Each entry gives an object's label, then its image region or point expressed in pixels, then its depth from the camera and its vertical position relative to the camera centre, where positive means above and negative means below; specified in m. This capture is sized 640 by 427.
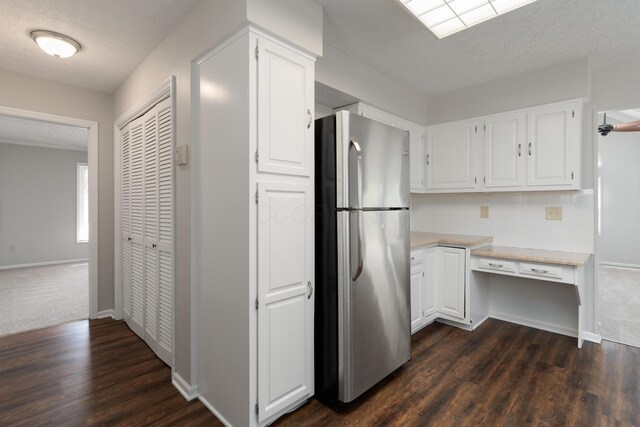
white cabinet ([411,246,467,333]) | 2.89 -0.72
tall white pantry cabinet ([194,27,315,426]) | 1.62 -0.10
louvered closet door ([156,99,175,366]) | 2.25 -0.18
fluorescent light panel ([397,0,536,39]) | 1.87 +1.24
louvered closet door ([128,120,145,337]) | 2.76 -0.14
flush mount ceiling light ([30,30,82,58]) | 2.18 +1.19
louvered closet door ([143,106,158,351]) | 2.49 -0.13
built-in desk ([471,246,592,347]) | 2.56 -0.47
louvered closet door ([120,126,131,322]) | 3.04 -0.12
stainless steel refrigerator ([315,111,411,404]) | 1.88 -0.28
